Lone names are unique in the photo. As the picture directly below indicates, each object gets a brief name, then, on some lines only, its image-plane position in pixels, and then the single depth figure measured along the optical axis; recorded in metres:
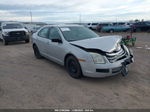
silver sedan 2.87
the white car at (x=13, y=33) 8.83
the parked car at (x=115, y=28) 19.45
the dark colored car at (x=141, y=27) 18.59
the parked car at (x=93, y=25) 22.49
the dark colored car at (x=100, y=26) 20.50
